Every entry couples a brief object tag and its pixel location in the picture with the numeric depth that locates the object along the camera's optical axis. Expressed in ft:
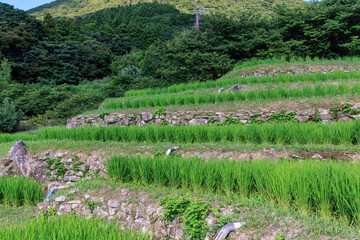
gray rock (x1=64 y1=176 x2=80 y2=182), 20.08
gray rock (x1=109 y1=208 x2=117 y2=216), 11.42
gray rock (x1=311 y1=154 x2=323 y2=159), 14.02
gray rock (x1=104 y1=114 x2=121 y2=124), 31.14
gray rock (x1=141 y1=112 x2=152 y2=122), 29.37
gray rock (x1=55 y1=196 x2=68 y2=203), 12.62
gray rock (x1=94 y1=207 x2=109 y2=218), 11.55
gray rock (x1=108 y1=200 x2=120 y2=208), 11.45
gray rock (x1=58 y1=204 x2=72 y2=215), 12.16
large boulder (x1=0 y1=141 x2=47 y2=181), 21.06
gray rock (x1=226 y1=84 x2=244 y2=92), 31.45
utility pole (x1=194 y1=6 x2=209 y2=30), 61.34
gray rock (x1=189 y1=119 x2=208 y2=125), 25.72
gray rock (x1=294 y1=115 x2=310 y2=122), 21.68
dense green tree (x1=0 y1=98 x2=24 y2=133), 51.70
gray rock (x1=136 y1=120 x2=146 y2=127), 29.56
